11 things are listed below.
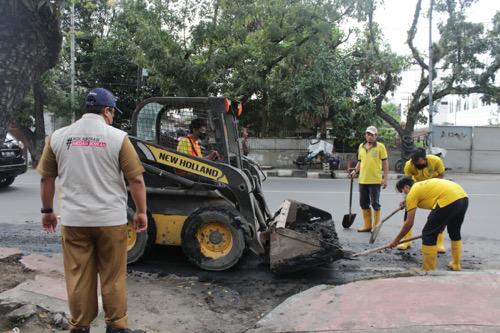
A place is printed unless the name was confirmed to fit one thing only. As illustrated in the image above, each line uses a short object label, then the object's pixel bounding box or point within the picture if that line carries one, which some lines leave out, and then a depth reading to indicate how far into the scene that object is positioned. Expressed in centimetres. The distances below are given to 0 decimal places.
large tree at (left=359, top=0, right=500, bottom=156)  1747
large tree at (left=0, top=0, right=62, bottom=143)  382
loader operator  586
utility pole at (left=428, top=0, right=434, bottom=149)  1767
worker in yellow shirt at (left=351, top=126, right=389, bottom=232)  766
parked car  1130
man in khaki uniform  325
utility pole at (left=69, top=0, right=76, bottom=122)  1931
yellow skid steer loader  550
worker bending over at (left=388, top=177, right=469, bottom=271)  526
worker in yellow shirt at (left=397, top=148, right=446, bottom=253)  614
